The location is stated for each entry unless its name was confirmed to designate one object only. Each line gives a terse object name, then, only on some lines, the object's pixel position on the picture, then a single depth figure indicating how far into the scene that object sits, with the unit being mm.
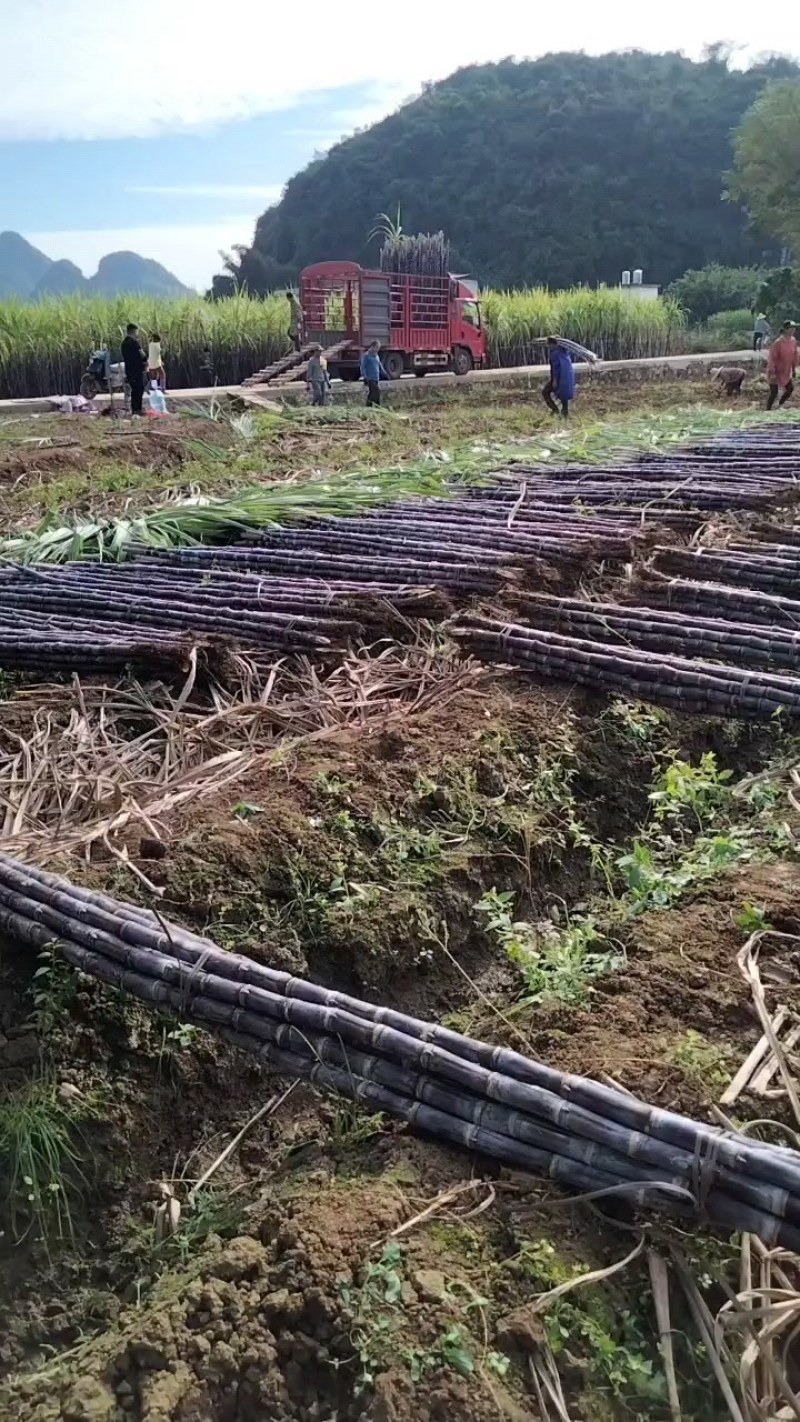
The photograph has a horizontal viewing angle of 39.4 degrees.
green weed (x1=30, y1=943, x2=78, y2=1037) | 2533
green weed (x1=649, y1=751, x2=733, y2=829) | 3555
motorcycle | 13731
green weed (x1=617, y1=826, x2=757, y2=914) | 3006
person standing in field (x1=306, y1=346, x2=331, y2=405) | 13836
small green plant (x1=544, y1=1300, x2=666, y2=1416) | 1740
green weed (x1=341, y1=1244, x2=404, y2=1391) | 1742
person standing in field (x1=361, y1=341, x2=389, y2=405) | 14133
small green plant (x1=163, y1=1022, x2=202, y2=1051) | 2557
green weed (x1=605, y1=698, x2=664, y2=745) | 3930
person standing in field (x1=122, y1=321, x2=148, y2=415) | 12023
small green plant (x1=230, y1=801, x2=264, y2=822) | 3218
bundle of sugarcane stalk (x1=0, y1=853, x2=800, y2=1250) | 1776
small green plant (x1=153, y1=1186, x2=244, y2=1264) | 2139
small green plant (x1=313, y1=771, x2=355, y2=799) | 3354
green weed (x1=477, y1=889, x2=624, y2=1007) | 2646
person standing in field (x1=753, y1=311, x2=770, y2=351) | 22625
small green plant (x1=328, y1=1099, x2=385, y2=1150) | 2258
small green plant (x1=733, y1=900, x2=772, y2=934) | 2668
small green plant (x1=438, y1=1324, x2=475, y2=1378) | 1714
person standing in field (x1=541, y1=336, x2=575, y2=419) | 12023
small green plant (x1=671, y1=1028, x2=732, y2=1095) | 2162
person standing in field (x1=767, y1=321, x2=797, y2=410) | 11719
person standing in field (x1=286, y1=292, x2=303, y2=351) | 16203
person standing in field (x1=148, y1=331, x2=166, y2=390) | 13492
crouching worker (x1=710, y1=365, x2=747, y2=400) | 14984
